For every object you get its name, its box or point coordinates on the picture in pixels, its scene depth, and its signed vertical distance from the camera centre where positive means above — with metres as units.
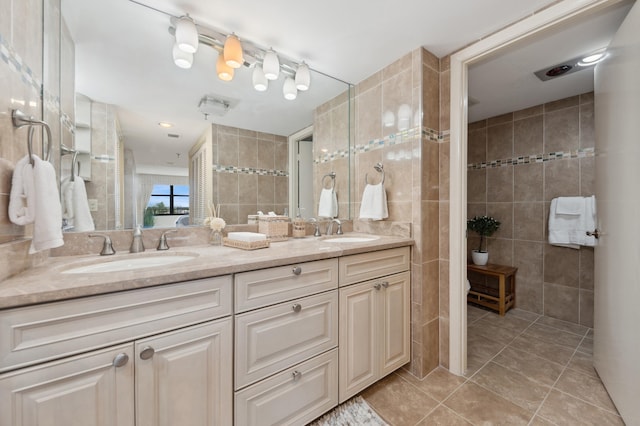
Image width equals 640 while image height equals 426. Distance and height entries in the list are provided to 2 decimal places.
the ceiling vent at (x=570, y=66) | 1.68 +1.04
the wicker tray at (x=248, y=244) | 1.26 -0.16
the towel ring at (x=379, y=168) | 1.82 +0.32
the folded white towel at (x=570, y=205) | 2.24 +0.06
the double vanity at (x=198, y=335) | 0.67 -0.42
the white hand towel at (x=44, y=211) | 0.79 +0.01
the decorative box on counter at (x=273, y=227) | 1.62 -0.09
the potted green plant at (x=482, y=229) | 2.73 -0.18
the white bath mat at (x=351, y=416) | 1.25 -1.03
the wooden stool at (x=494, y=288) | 2.50 -0.81
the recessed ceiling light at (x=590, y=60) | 1.66 +1.03
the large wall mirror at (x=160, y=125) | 1.18 +0.49
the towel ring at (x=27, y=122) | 0.79 +0.29
